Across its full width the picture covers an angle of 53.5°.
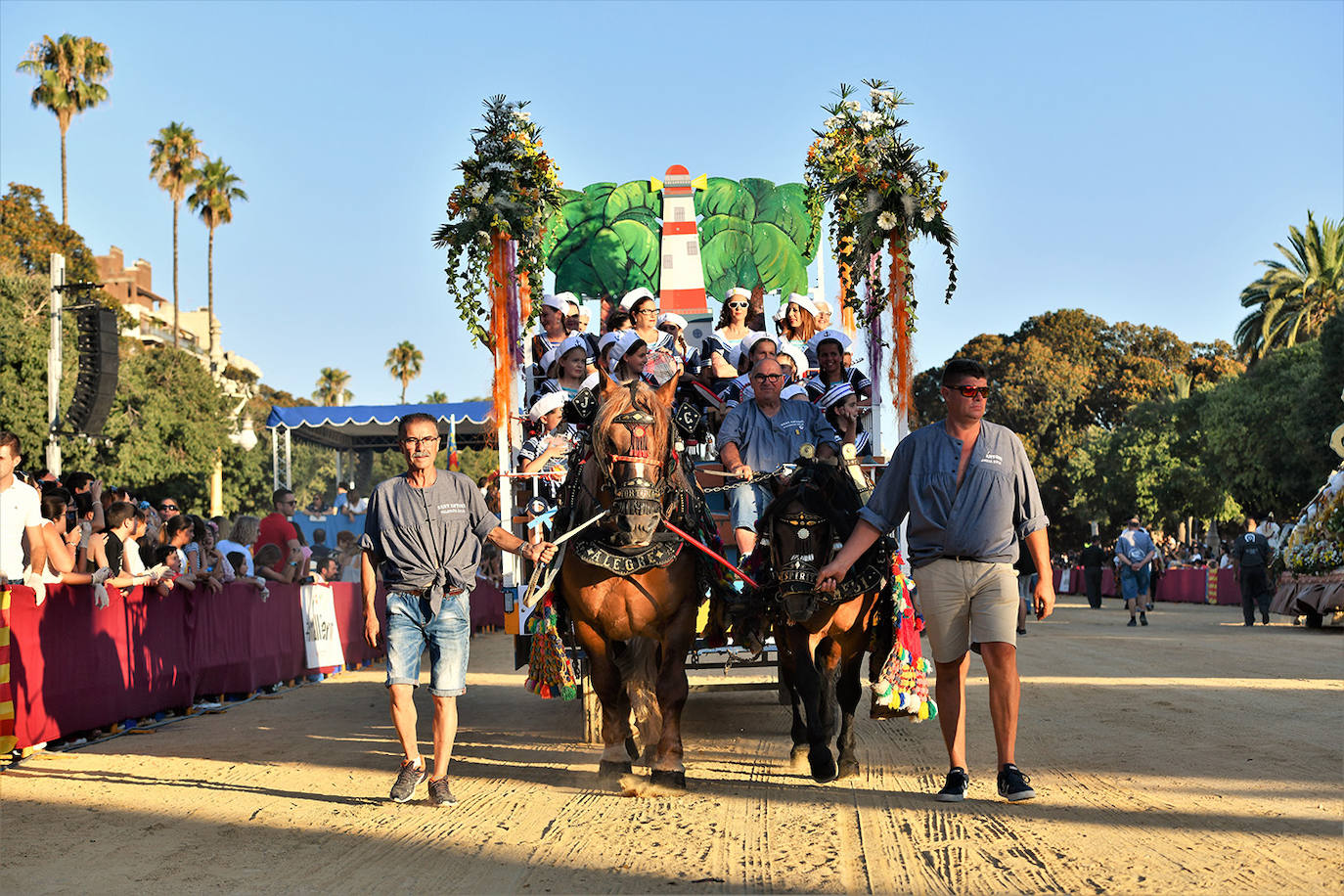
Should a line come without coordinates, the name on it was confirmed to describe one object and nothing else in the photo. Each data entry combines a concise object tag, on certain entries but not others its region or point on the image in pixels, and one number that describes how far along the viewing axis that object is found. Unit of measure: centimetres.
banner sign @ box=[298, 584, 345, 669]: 1664
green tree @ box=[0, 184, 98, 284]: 4706
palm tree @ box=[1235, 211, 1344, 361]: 5062
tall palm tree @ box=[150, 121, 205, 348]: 5709
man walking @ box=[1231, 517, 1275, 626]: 2377
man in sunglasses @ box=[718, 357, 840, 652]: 836
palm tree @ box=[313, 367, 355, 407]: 8756
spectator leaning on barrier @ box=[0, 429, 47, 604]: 879
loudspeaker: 2367
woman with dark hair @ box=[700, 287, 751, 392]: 1144
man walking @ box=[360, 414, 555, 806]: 730
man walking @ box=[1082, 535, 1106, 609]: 3278
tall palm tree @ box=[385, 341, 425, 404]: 8219
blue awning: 3738
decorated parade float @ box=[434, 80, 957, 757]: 788
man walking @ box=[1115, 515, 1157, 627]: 2506
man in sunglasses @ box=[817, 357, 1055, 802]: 690
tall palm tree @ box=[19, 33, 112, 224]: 4719
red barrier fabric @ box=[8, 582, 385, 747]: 941
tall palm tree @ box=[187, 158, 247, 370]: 5831
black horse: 750
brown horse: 713
